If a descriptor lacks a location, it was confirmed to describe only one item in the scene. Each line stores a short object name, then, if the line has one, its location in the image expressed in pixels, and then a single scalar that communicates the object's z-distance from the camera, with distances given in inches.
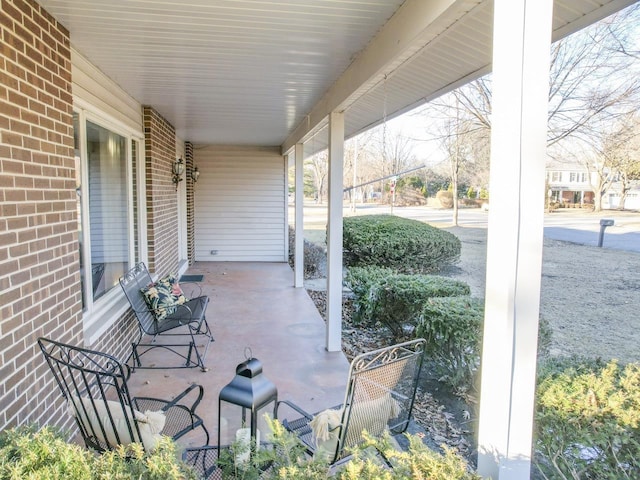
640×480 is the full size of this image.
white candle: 56.0
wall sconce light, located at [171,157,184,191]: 273.9
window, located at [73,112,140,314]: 136.3
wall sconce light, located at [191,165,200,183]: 367.6
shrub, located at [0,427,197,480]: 50.1
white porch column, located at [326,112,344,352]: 168.9
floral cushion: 167.5
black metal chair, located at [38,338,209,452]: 78.0
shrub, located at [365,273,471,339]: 184.1
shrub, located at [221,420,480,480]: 50.2
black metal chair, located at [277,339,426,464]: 79.0
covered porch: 59.0
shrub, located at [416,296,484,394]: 132.3
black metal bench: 162.2
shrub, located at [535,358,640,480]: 70.6
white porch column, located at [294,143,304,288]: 295.7
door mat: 314.2
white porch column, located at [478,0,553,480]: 57.2
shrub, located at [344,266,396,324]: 203.9
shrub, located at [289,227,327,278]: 378.9
